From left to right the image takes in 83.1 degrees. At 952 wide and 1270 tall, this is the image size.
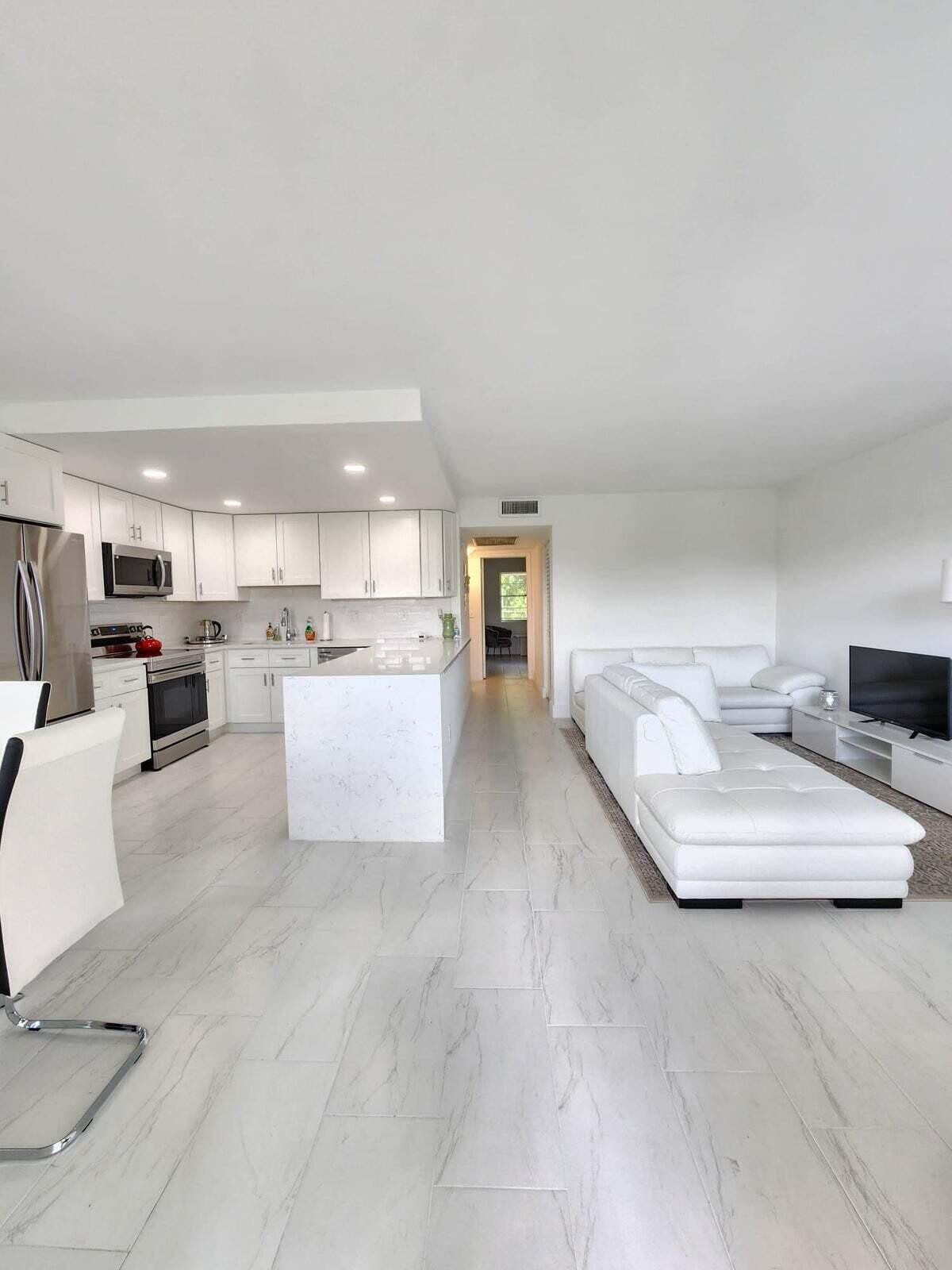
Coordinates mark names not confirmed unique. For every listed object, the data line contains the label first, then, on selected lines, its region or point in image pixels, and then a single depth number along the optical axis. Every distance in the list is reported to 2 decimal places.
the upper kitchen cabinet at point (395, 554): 5.63
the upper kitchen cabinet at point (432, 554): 5.63
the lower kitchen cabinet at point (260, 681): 5.54
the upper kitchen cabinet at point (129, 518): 4.22
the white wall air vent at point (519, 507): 6.17
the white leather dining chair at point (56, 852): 1.27
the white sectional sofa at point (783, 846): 2.20
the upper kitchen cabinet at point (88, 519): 3.83
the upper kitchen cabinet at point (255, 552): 5.68
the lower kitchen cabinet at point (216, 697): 5.32
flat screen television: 3.39
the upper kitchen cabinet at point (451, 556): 5.79
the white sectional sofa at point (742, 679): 5.00
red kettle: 4.52
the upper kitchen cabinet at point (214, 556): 5.54
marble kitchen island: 2.99
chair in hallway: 12.34
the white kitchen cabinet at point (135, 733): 4.05
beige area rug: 2.43
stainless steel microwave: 4.18
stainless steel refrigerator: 3.04
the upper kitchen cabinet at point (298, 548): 5.68
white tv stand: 3.19
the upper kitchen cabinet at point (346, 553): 5.66
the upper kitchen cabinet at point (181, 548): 5.10
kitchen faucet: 5.99
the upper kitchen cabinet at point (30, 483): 3.03
